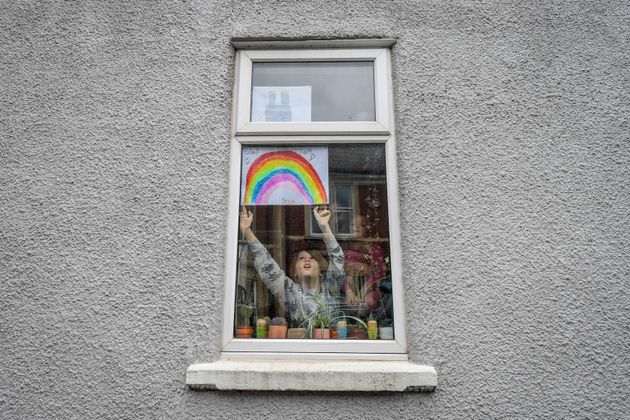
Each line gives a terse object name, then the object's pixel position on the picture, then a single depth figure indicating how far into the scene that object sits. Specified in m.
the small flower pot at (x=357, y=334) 2.30
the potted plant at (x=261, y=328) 2.30
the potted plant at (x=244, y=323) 2.28
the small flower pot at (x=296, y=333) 2.31
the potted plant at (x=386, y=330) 2.26
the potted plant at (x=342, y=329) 2.31
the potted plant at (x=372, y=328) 2.28
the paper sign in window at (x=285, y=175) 2.46
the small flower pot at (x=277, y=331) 2.30
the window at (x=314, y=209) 2.31
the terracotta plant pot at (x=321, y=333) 2.31
